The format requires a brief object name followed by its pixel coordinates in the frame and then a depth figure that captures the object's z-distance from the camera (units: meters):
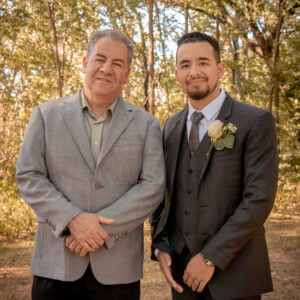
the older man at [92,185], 2.04
